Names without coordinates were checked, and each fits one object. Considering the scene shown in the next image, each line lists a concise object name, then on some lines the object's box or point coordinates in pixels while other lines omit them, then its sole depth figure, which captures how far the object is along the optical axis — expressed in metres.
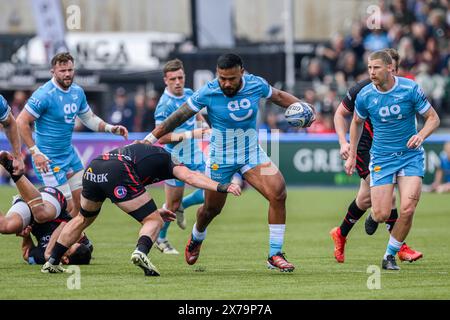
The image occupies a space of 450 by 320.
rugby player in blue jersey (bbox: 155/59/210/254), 15.39
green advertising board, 27.78
